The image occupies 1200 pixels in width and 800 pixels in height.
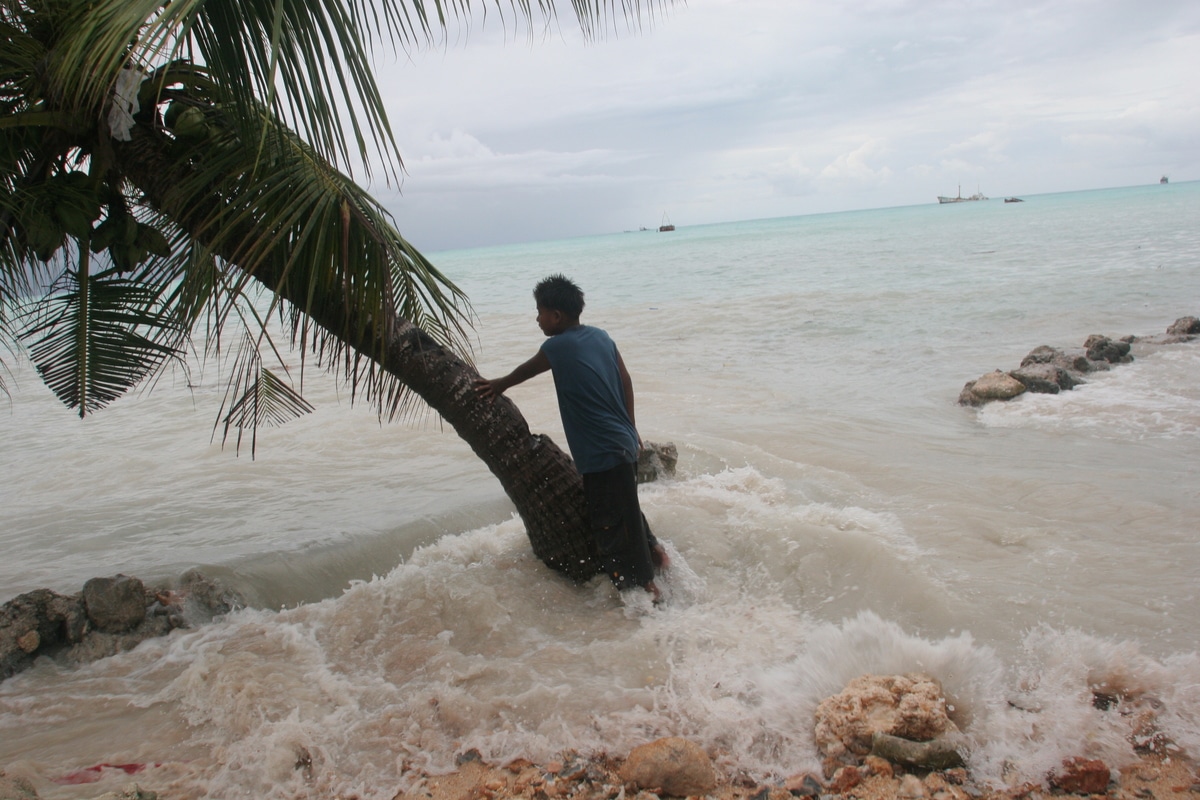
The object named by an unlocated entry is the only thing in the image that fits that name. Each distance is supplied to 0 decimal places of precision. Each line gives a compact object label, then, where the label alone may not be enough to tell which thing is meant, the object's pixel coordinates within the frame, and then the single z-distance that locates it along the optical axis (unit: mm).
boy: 4336
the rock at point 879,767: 2994
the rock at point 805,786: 2969
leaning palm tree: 3096
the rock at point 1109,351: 10789
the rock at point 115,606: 4520
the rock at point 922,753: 3012
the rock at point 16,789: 2812
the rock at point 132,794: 2887
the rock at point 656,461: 6766
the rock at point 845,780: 2969
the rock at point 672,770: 2996
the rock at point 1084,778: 2867
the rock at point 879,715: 3100
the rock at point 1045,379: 9273
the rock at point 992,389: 9062
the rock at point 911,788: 2883
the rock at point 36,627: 4281
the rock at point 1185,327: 11961
